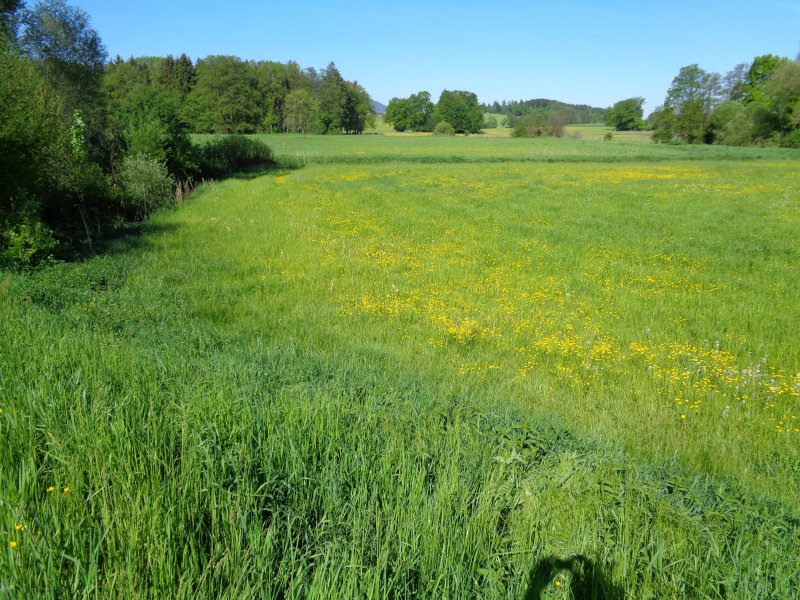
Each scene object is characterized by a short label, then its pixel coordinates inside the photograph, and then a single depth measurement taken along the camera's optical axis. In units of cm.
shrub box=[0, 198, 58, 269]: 871
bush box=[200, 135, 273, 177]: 3115
